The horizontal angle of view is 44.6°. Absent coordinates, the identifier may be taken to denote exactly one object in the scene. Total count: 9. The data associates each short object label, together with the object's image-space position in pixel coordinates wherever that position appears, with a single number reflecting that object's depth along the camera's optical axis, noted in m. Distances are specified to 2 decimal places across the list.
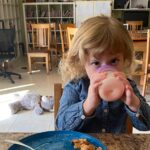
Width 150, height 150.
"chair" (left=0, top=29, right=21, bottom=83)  3.00
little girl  0.57
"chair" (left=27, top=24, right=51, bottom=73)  3.28
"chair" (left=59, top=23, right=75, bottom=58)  3.36
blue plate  0.51
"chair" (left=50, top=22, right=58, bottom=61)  3.69
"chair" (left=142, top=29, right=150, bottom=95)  2.14
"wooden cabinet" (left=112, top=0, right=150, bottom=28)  4.38
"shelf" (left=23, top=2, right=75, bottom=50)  4.28
